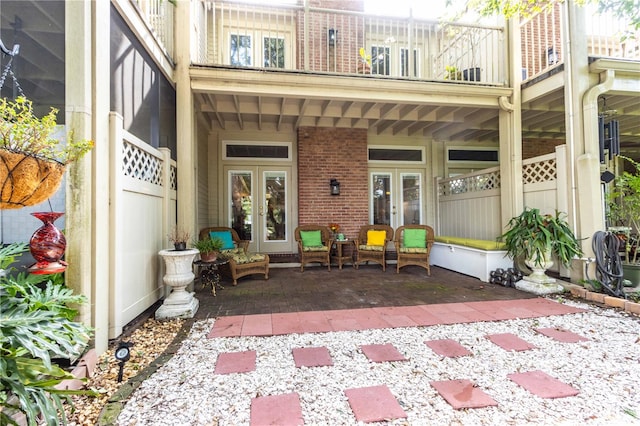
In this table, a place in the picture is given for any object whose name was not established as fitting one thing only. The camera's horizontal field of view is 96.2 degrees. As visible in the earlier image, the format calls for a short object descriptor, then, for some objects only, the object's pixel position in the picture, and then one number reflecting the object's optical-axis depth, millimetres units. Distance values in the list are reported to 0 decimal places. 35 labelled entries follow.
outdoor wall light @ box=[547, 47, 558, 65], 5535
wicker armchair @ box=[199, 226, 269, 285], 4340
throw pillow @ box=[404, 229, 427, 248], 5219
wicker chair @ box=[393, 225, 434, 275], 5062
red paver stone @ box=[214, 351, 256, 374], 1948
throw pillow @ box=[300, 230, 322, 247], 5457
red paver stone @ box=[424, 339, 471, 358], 2174
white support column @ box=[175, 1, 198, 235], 3814
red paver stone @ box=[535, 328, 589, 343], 2388
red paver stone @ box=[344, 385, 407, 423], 1485
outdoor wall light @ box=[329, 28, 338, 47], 6138
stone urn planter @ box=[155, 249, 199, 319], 2925
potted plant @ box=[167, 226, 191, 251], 3083
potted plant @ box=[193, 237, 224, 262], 3756
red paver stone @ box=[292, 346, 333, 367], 2029
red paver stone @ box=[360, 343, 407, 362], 2088
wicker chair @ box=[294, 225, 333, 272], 5309
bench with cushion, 4465
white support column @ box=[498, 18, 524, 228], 4551
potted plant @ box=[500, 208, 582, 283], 3775
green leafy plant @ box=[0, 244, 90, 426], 1178
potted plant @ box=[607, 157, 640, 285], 3795
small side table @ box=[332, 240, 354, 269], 5535
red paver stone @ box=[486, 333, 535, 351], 2250
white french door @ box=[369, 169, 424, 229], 6648
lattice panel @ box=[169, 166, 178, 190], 3668
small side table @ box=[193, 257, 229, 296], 3750
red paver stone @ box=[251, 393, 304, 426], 1456
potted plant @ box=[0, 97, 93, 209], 1317
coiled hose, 3482
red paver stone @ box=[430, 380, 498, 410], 1573
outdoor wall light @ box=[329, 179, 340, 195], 6070
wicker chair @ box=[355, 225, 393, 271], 5348
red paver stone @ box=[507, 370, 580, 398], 1661
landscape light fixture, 1755
